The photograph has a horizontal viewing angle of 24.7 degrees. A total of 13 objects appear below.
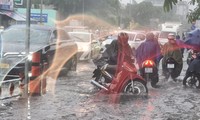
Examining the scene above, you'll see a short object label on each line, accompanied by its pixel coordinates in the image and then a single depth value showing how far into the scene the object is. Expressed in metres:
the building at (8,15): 36.53
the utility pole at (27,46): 9.17
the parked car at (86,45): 21.45
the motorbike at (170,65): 14.34
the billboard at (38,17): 36.00
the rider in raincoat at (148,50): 13.16
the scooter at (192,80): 12.92
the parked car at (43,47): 11.58
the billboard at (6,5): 36.62
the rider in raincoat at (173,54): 14.40
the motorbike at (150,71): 12.41
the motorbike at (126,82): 10.25
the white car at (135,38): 27.67
